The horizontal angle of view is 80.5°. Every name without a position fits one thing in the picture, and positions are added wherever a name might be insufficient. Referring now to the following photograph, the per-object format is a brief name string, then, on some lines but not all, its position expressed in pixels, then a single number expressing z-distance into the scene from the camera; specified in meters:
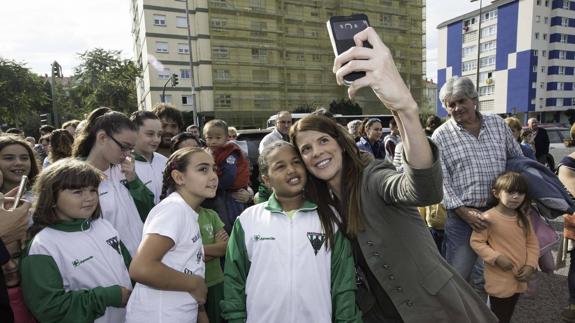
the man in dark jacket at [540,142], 9.31
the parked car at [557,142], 11.05
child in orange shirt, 3.00
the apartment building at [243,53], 38.53
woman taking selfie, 1.29
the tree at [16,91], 21.56
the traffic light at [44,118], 15.62
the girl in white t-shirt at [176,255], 1.90
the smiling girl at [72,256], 1.88
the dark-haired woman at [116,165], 2.61
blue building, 50.97
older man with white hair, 3.13
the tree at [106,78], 27.55
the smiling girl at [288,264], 1.93
